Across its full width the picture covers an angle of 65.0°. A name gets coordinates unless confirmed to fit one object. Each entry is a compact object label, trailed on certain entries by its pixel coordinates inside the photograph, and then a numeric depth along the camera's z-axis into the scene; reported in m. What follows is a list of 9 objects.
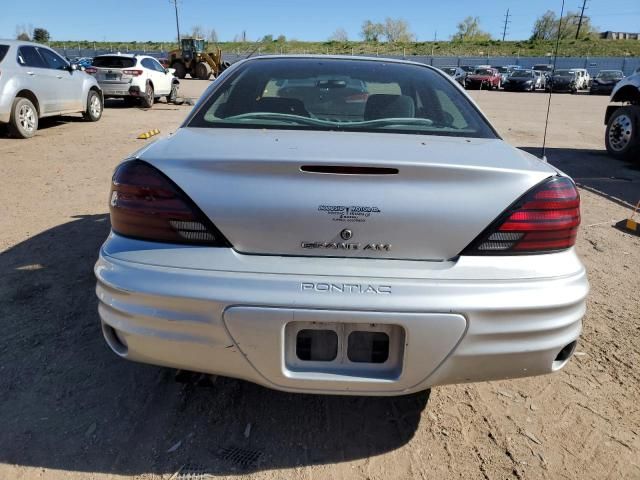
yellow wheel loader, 30.23
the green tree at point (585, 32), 65.62
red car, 34.38
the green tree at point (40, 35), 79.31
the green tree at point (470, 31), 85.88
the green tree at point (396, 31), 85.88
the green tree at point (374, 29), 87.56
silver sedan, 1.74
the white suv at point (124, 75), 14.67
